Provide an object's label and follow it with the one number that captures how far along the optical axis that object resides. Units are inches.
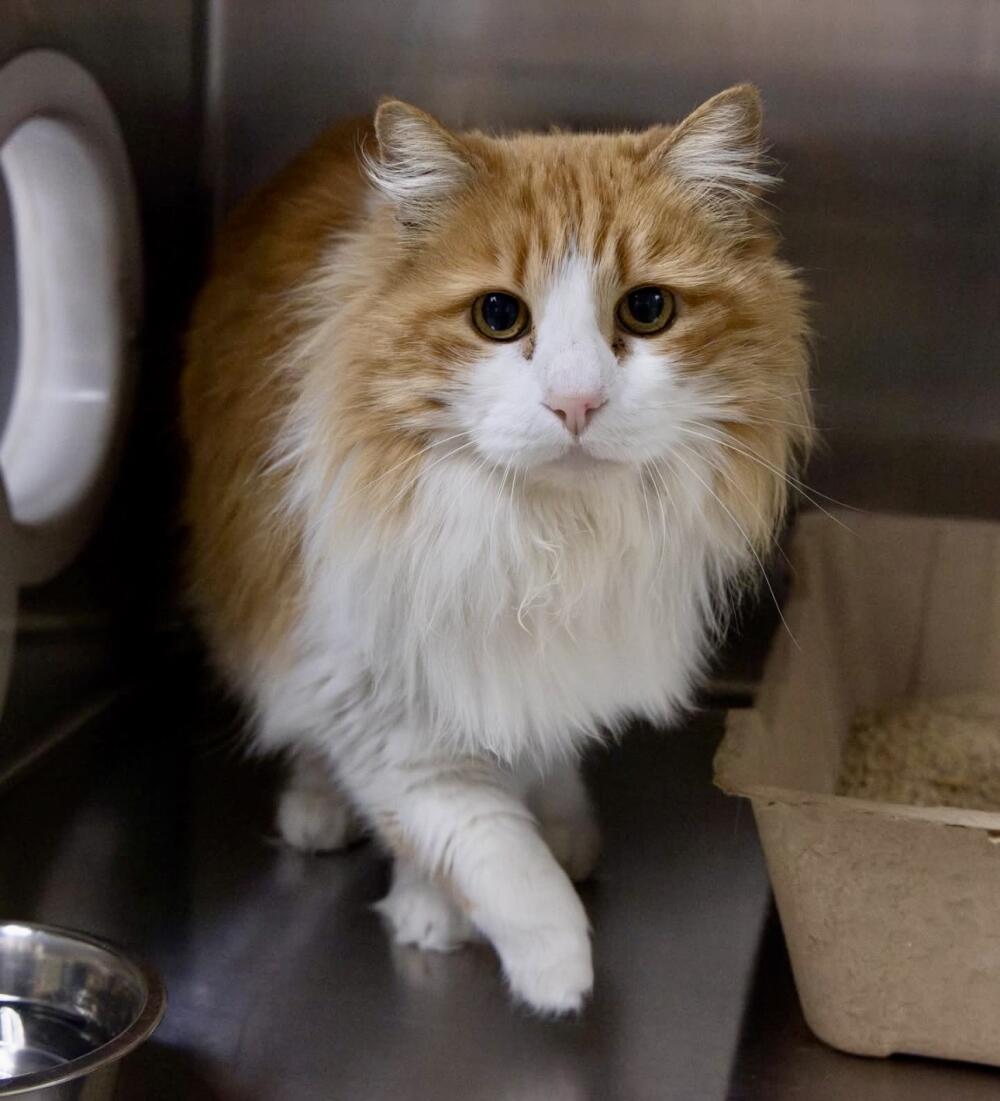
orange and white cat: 15.4
